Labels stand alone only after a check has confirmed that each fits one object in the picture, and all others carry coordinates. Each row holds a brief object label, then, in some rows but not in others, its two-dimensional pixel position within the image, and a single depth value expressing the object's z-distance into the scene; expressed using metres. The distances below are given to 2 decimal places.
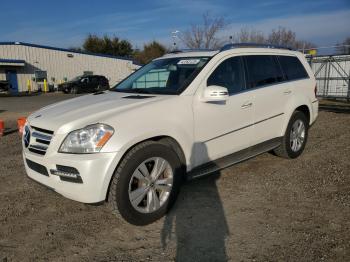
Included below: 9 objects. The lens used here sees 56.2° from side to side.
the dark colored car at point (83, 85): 29.17
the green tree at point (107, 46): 50.94
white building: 31.92
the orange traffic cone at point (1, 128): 8.23
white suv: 3.08
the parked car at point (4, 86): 29.27
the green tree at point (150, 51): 52.16
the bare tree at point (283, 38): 40.16
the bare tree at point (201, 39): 31.28
